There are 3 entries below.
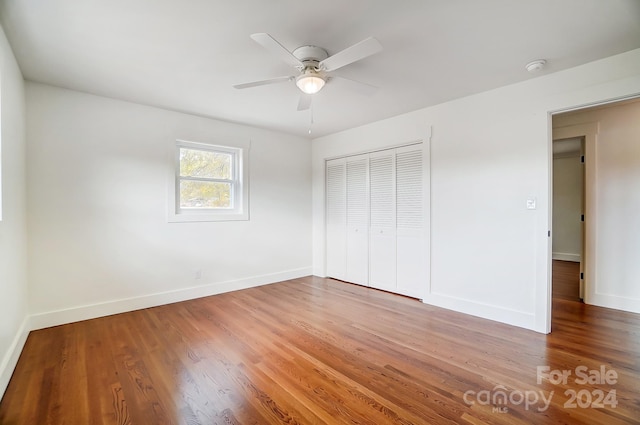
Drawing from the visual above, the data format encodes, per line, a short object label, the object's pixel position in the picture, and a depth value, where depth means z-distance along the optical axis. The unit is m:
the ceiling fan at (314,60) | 1.81
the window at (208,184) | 3.89
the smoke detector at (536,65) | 2.50
